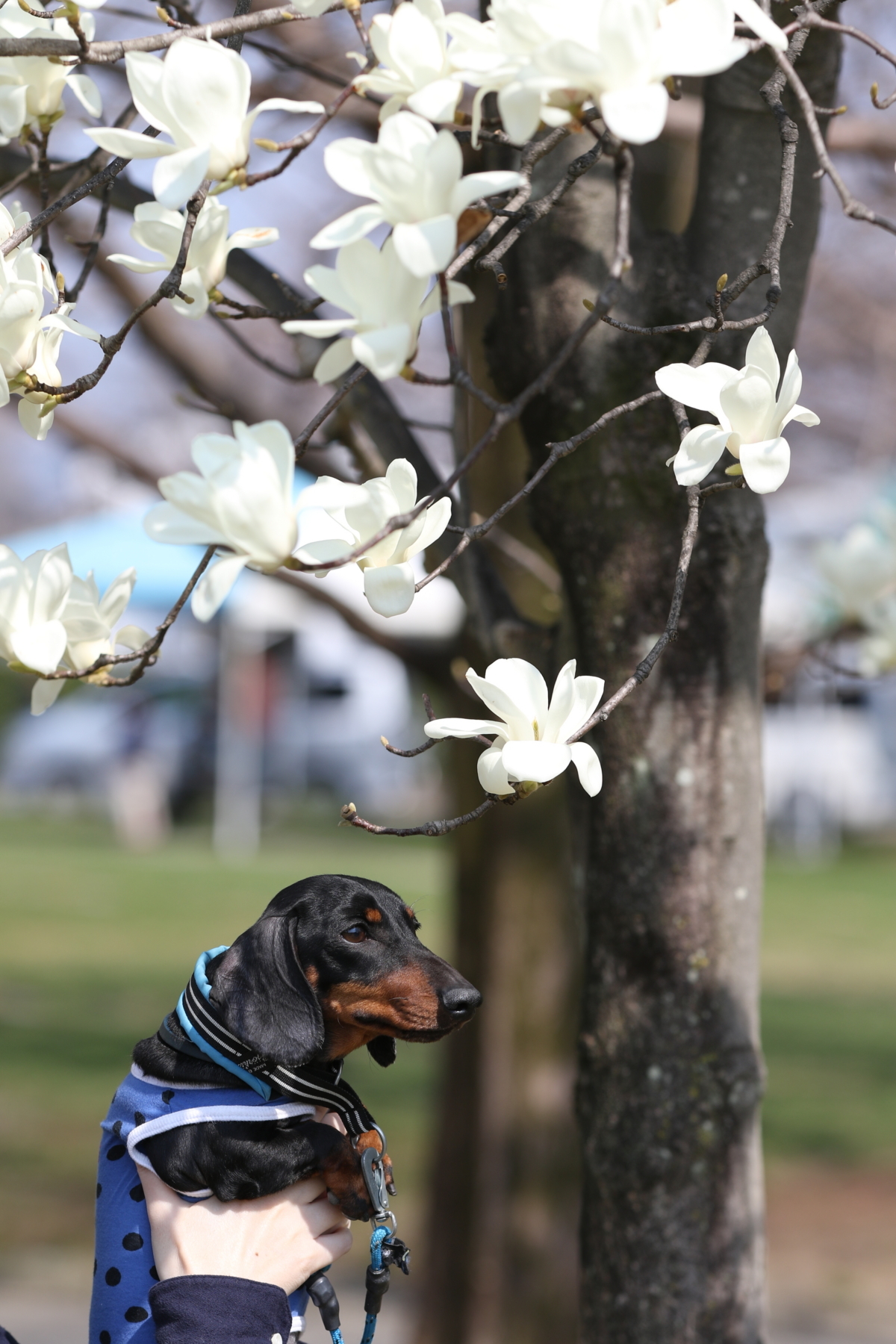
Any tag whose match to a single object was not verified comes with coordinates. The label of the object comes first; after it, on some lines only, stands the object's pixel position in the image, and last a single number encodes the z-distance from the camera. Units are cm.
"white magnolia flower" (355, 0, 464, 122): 209
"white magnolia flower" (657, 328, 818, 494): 215
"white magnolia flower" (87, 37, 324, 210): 209
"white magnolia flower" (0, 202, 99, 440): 218
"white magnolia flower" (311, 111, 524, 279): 204
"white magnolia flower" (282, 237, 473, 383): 207
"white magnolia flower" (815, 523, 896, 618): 329
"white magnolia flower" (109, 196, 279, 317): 214
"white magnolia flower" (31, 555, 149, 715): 224
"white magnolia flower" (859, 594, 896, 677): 319
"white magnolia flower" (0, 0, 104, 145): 231
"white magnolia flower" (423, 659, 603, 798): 215
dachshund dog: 235
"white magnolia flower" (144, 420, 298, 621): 206
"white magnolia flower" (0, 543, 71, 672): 219
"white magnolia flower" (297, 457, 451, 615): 213
